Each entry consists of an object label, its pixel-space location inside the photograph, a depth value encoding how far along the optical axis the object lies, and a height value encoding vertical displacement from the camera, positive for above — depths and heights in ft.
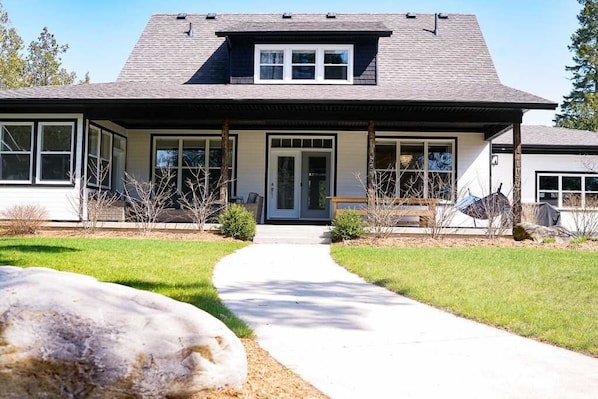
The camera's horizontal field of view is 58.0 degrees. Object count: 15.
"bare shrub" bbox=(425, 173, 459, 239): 41.54 +0.18
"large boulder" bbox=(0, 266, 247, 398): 8.18 -2.20
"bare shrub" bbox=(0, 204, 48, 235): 41.34 -1.04
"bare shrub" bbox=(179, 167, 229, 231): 42.34 +0.52
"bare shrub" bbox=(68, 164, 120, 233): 42.09 +0.61
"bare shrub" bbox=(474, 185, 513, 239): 41.37 +0.18
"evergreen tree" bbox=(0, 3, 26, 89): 94.81 +28.51
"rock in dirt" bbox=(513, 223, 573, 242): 40.06 -1.35
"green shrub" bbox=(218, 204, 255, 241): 40.81 -0.98
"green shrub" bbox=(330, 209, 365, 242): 40.14 -1.05
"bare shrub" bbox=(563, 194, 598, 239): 43.70 -0.19
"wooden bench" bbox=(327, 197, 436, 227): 41.22 +0.33
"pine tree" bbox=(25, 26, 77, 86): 124.16 +34.24
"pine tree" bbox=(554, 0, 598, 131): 130.62 +38.36
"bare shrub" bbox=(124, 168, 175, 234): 42.57 +0.35
